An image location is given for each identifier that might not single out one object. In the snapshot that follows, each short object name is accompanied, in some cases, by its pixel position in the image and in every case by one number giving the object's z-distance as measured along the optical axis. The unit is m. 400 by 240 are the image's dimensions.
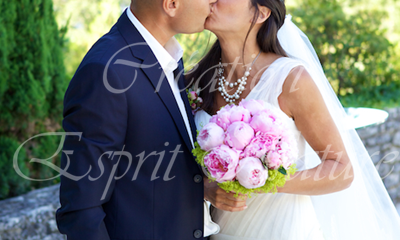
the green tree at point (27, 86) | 4.35
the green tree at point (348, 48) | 10.12
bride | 2.32
